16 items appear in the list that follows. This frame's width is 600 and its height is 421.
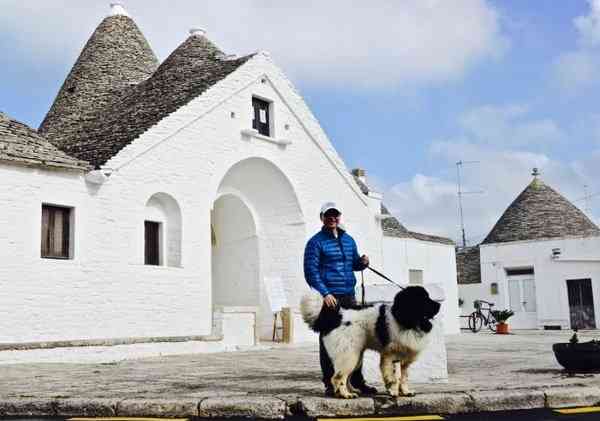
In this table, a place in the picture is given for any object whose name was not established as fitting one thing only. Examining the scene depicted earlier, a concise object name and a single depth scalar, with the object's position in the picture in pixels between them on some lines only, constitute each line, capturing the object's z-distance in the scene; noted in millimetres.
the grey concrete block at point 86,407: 6426
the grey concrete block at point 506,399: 6516
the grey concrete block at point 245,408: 6207
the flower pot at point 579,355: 8312
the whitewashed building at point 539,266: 28516
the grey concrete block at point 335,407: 6223
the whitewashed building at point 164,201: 12758
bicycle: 27750
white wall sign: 17797
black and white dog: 6375
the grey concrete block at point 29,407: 6625
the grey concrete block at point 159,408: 6301
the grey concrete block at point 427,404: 6312
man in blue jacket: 7094
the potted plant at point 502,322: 24516
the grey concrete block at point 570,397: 6688
